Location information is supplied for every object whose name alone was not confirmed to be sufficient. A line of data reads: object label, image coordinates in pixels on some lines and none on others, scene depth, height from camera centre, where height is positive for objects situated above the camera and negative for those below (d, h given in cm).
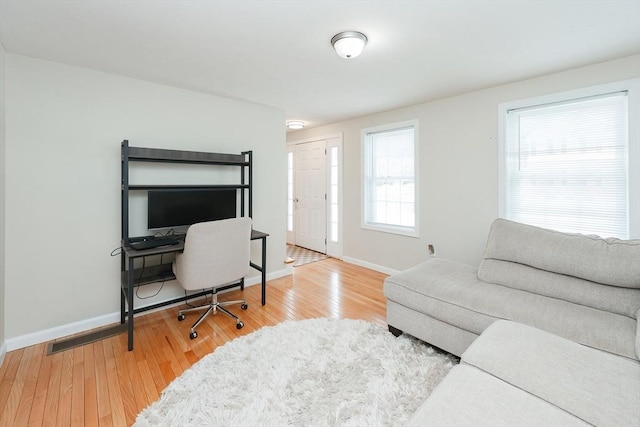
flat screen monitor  277 +7
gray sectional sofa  111 -66
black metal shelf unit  256 +51
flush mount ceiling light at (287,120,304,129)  474 +146
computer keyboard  243 -25
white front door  527 +32
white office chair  243 -37
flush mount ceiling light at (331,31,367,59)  200 +118
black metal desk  226 -55
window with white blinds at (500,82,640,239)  248 +45
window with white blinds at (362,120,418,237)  402 +49
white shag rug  160 -107
